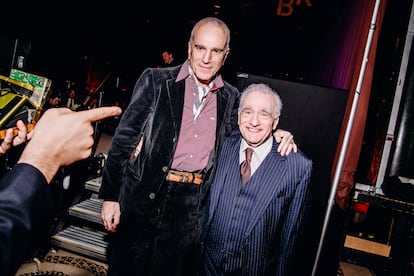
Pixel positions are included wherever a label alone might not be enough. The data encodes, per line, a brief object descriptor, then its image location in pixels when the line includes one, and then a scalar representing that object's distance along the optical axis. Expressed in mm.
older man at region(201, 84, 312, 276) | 1927
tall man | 2129
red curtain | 2490
